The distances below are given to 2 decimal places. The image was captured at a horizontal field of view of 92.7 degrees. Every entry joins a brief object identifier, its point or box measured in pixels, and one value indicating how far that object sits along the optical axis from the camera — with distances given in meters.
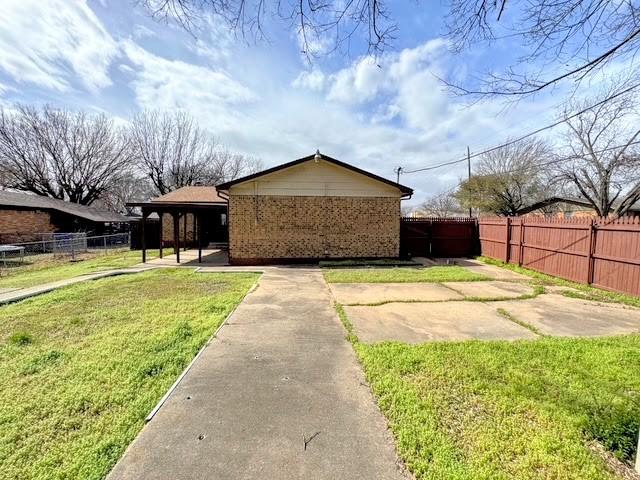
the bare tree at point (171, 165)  29.70
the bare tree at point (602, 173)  17.73
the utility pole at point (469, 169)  28.46
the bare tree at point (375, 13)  2.73
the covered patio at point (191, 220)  12.99
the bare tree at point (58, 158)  26.33
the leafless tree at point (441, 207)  44.02
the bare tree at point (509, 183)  24.12
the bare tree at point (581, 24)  2.52
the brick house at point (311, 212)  12.08
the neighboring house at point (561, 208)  23.03
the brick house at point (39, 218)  19.67
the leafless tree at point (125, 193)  34.53
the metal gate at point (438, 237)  14.53
